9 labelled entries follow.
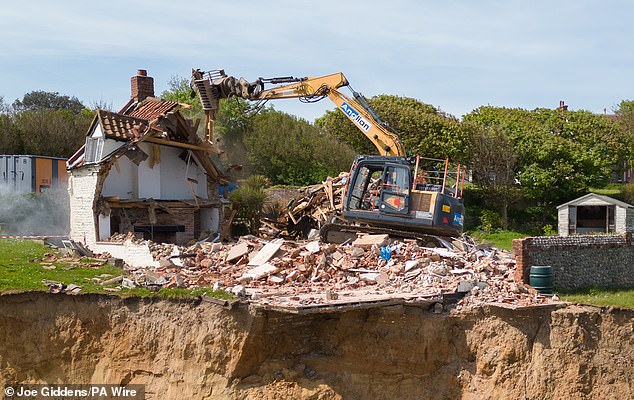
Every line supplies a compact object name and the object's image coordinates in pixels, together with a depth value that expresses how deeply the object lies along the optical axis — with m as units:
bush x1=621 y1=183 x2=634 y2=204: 39.06
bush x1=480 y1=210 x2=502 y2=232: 34.85
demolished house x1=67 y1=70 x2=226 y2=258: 22.69
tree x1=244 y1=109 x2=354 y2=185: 38.66
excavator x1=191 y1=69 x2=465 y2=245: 19.50
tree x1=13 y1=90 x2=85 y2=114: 59.44
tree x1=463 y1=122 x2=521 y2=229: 36.31
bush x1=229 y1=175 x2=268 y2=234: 27.86
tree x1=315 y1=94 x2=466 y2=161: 37.78
